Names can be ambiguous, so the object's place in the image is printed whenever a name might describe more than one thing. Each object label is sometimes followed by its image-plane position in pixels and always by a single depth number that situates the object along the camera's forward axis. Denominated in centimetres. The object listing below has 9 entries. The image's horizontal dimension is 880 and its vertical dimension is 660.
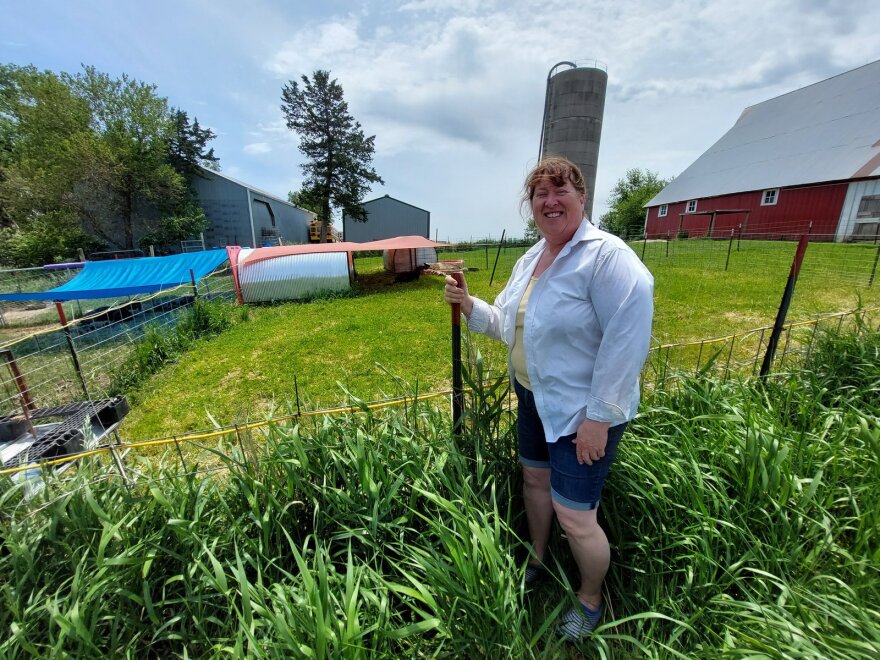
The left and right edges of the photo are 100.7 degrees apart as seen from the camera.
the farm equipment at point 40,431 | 255
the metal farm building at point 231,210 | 2402
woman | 116
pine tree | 2612
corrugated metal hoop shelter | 933
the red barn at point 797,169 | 1723
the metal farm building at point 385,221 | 3258
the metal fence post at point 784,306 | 256
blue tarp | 866
